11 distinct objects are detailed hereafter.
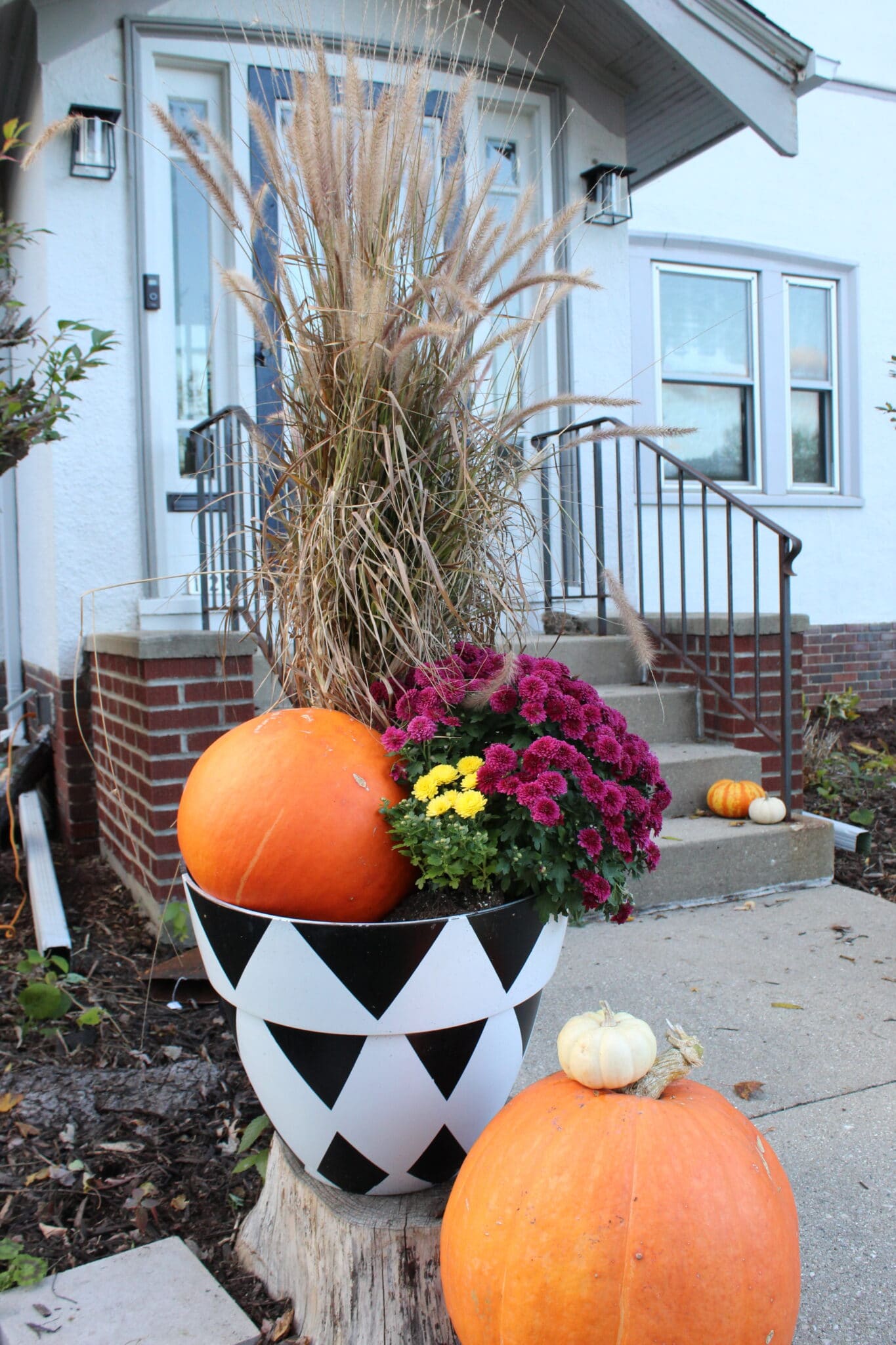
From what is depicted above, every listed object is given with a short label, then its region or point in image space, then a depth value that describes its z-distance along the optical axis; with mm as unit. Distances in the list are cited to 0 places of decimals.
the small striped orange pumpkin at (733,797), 3340
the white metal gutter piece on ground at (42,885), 2631
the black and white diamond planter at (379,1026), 1191
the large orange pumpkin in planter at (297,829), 1295
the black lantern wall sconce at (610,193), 4414
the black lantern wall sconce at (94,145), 3656
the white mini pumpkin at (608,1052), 1126
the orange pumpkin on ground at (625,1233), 995
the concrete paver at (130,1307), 1317
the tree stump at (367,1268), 1268
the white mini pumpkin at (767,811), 3252
